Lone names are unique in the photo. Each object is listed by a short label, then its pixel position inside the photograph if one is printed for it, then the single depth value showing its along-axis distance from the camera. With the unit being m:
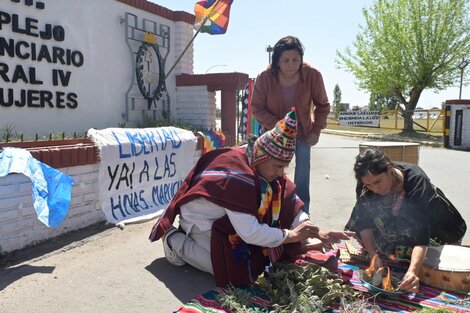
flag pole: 8.02
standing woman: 4.37
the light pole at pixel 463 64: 21.83
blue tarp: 3.50
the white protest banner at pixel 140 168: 4.86
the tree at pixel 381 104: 57.05
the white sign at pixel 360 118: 25.06
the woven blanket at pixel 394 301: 2.64
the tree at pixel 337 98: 69.79
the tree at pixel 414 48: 21.59
